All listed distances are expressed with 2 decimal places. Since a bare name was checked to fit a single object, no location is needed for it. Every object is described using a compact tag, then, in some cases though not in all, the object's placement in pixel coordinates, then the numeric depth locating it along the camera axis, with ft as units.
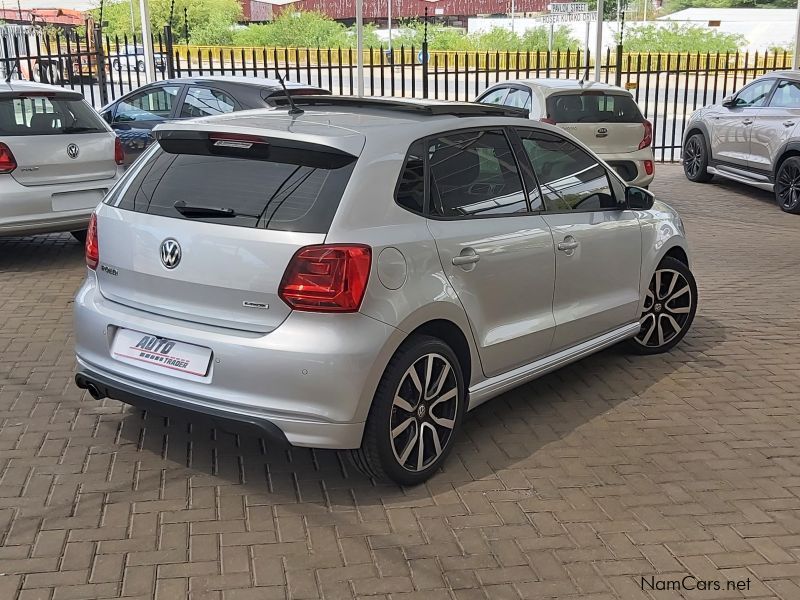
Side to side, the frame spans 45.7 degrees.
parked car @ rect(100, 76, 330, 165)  34.06
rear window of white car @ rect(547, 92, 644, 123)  37.19
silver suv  39.99
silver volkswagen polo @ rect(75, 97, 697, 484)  12.47
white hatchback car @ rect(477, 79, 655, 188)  37.17
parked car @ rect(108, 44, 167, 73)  54.01
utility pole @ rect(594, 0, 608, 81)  48.95
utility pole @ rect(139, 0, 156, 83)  46.68
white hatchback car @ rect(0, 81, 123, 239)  26.71
